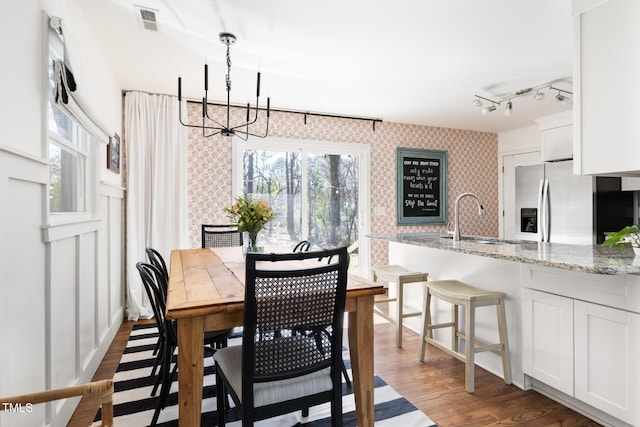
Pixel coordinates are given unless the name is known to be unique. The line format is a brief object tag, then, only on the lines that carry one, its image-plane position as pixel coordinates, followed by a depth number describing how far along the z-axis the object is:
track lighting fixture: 3.61
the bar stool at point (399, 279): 2.99
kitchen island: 1.70
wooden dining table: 1.36
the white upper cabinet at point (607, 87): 1.85
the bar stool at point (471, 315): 2.24
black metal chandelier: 2.55
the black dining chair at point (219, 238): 3.73
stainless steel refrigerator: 4.06
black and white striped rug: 1.91
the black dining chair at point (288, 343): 1.32
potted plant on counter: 1.91
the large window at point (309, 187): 4.53
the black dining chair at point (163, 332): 1.85
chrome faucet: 3.05
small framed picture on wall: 3.21
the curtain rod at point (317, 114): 4.22
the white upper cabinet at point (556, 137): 4.42
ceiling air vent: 2.27
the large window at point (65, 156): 1.81
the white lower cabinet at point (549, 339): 1.97
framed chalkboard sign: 5.24
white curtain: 3.83
